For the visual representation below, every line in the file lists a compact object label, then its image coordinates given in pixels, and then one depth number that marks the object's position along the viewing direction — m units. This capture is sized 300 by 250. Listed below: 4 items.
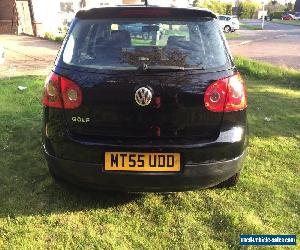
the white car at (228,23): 28.24
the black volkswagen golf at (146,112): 2.20
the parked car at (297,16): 51.67
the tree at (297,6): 60.24
